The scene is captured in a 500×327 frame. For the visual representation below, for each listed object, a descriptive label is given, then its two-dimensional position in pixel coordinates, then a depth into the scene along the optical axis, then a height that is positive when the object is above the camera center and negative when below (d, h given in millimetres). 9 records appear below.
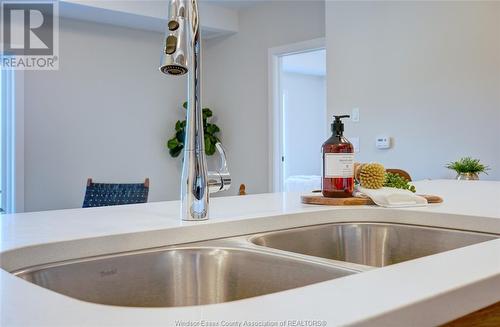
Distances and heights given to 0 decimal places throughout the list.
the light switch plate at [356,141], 3435 +159
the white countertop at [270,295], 393 -125
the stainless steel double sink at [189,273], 738 -182
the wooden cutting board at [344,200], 1198 -97
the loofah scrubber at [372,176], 1276 -36
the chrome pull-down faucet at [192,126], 888 +73
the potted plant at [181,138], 4841 +260
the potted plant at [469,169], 2656 -38
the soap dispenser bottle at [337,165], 1201 -6
